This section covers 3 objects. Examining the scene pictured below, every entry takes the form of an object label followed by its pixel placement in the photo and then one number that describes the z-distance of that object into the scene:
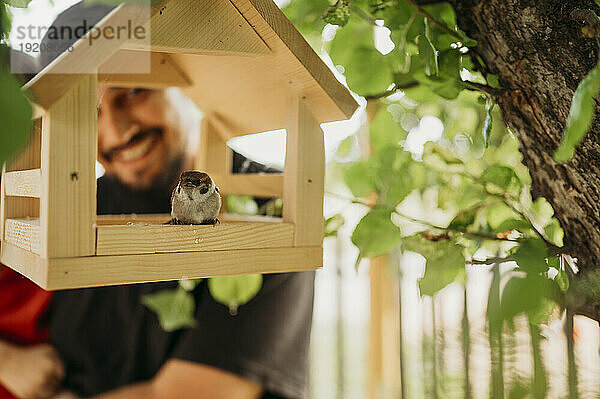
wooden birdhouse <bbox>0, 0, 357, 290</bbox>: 0.46
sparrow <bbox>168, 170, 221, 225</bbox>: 0.55
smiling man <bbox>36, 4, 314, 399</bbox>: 1.03
